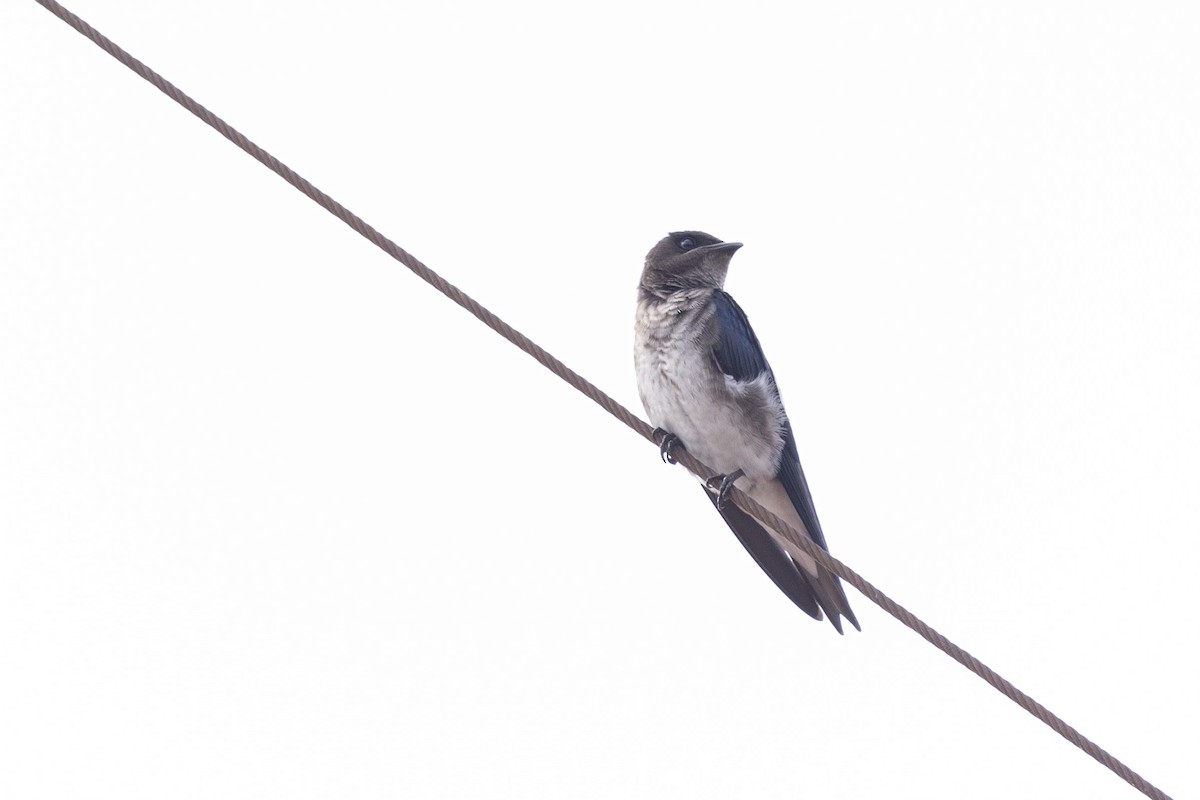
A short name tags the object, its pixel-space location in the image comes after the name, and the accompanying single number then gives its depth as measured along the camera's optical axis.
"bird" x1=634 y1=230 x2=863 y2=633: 16.50
